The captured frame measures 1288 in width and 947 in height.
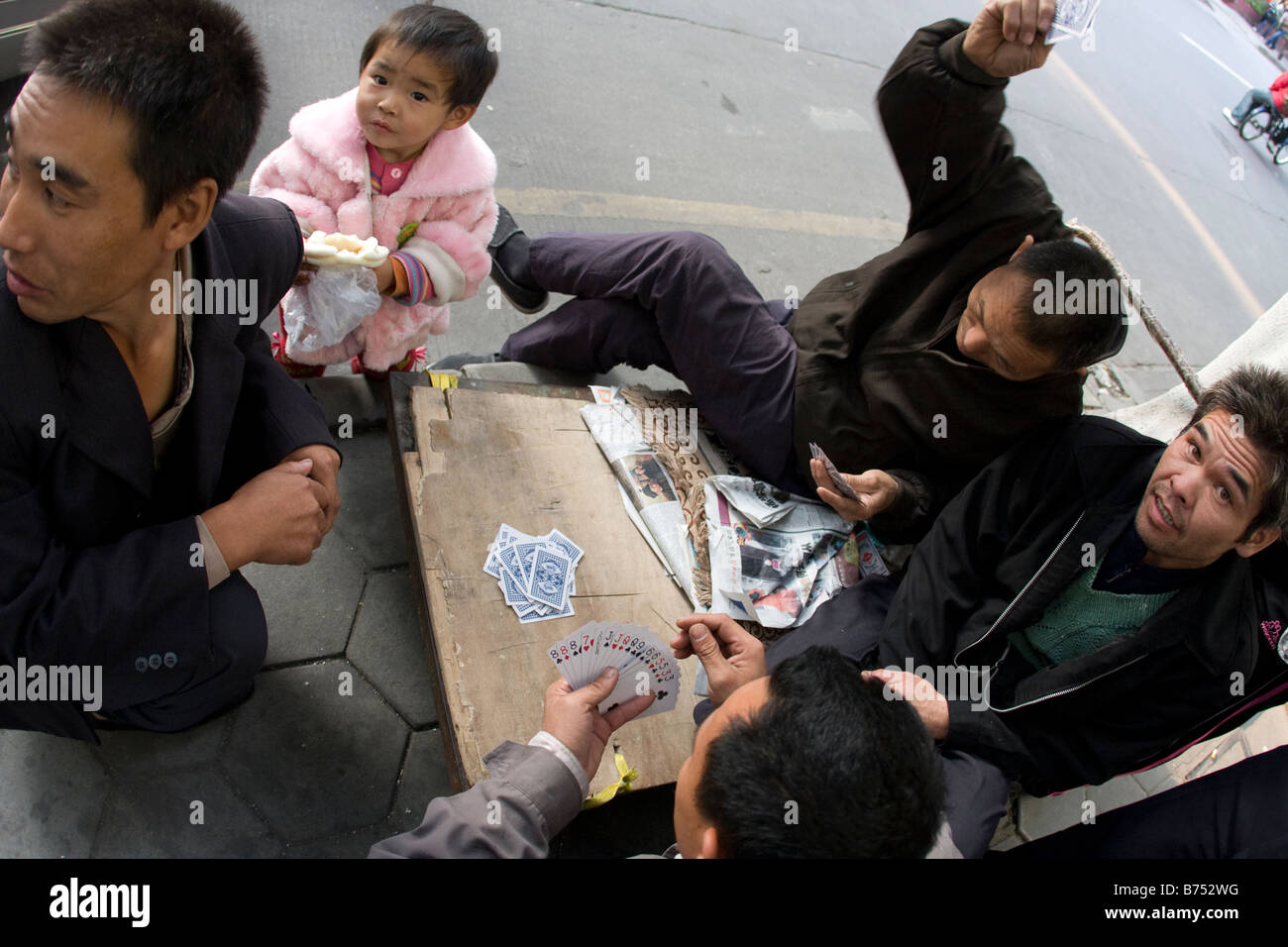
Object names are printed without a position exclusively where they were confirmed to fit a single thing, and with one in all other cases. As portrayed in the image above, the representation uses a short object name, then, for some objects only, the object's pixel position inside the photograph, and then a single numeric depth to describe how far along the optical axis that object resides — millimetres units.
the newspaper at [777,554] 2410
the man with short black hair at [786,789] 1233
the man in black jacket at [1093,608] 1828
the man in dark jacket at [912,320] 2115
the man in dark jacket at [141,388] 1276
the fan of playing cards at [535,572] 2240
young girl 2160
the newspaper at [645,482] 2467
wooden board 2078
